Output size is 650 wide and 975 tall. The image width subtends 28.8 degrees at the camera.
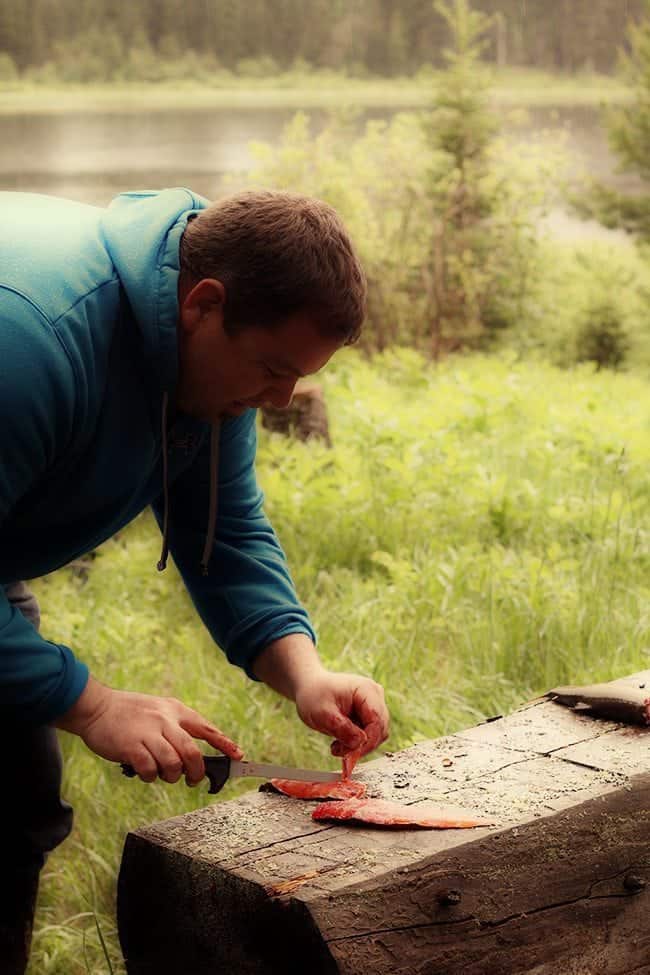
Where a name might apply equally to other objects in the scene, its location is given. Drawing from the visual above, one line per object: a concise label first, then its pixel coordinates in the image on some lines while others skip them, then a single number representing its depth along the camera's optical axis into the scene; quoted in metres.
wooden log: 1.85
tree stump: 6.05
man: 1.95
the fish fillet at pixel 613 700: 2.45
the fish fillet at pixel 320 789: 2.20
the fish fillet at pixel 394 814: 2.03
